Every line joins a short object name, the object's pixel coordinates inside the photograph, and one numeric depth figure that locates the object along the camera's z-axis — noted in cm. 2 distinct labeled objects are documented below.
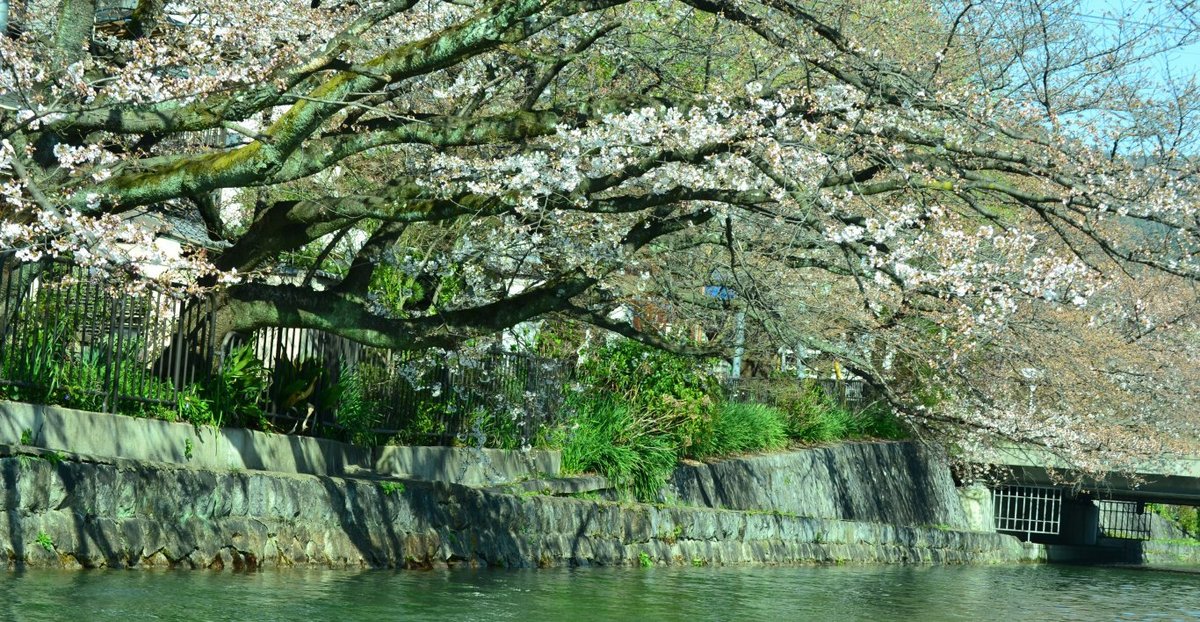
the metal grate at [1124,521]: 5088
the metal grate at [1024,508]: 3944
